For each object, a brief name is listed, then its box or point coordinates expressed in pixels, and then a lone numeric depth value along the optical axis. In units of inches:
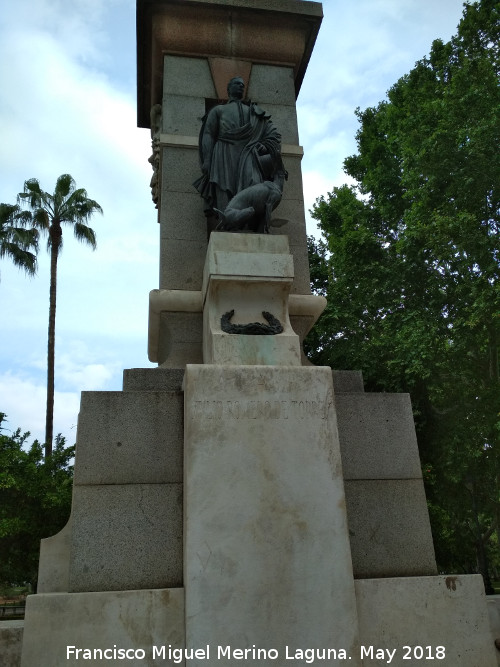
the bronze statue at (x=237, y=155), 252.7
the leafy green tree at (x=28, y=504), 778.2
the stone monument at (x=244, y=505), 169.5
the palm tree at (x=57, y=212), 1058.2
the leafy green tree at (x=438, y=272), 631.8
